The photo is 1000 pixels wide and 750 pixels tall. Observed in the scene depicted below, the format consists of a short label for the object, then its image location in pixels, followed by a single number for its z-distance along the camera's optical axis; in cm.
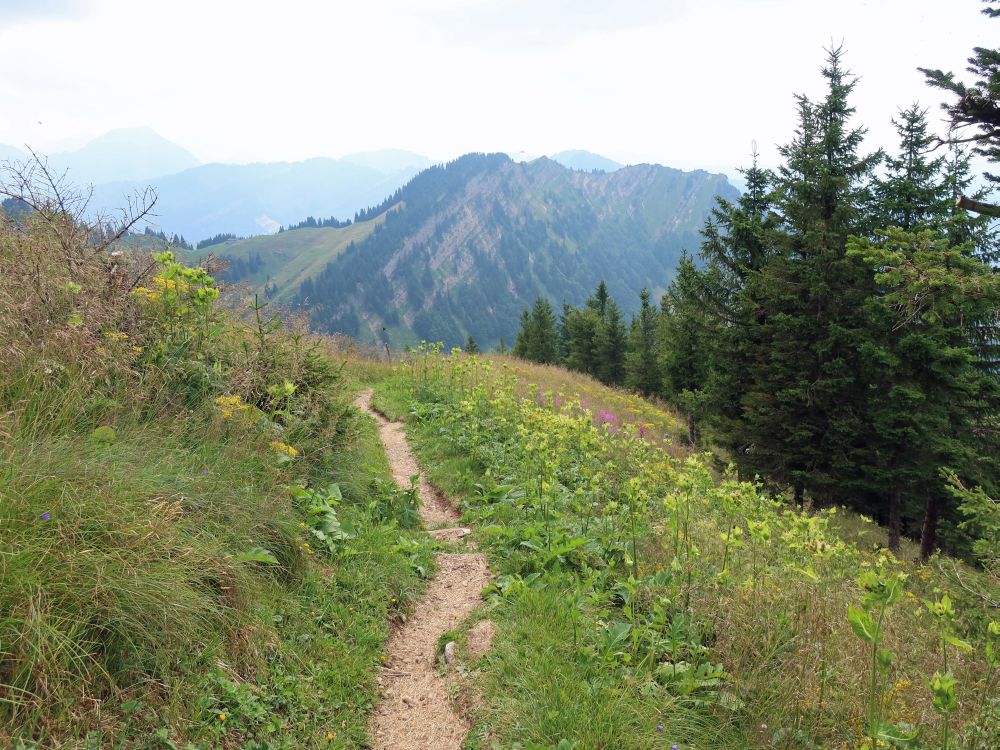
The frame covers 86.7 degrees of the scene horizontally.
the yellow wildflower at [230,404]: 530
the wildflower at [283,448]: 551
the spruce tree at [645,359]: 3775
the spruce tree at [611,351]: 4806
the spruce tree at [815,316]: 1383
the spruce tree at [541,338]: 5781
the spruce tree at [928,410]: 1283
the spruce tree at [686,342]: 1852
